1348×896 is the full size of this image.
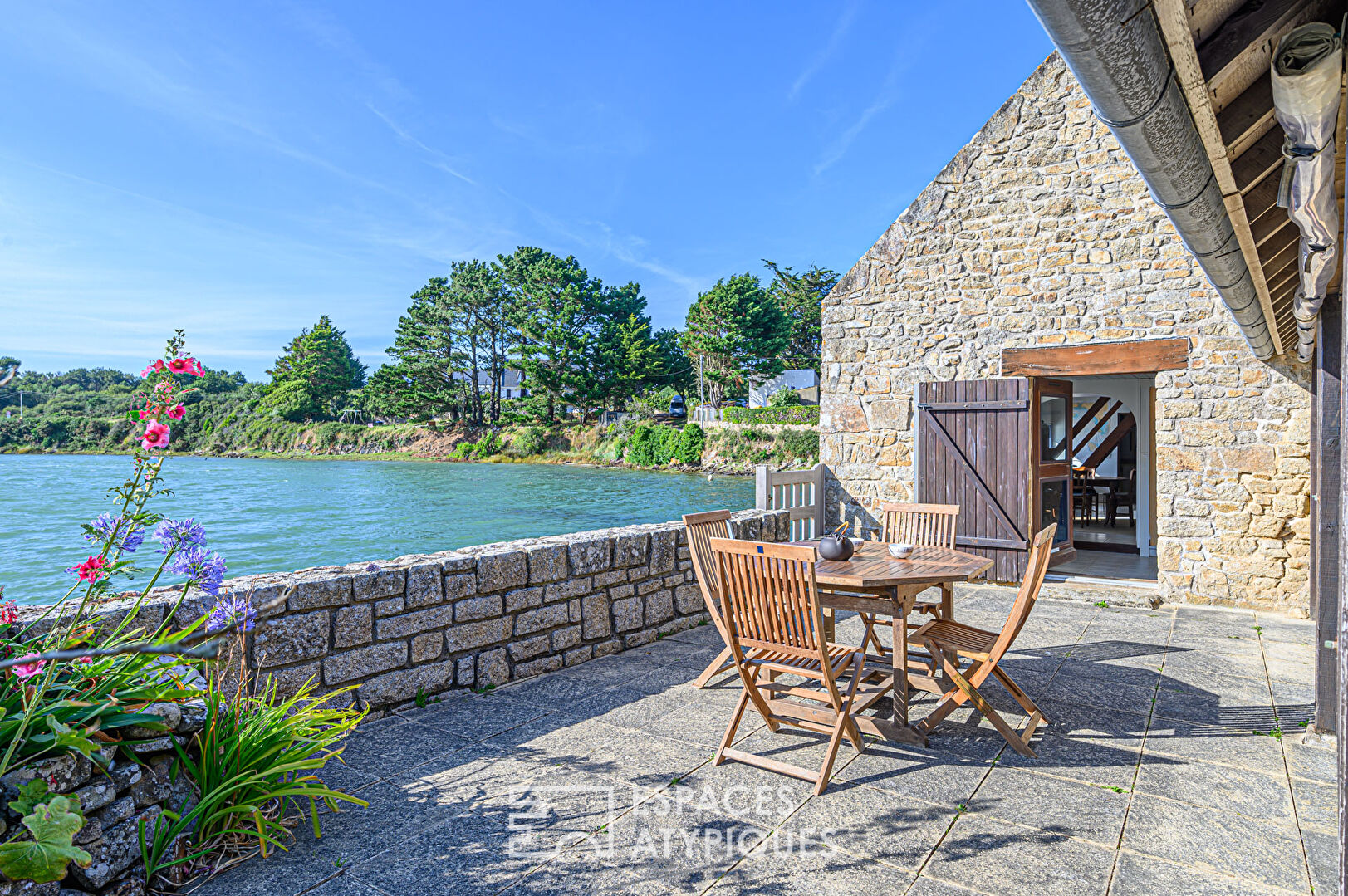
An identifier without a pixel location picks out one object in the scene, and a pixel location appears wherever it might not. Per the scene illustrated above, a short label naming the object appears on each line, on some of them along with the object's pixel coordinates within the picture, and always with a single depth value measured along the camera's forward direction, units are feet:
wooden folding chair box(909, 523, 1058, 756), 9.29
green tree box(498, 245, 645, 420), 128.67
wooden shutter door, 20.86
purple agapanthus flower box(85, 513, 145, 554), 6.91
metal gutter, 3.65
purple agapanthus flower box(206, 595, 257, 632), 8.01
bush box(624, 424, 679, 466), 108.99
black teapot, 11.18
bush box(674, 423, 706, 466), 105.40
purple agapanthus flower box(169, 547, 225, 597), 7.56
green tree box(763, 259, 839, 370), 144.77
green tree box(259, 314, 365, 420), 168.66
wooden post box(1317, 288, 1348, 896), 3.60
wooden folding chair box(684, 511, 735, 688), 11.74
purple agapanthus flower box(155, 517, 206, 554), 7.43
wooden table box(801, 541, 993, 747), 9.77
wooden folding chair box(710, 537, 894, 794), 8.79
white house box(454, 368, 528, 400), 163.43
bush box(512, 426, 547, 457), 125.80
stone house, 18.16
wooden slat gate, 20.51
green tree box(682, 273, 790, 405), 123.95
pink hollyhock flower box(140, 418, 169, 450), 6.82
